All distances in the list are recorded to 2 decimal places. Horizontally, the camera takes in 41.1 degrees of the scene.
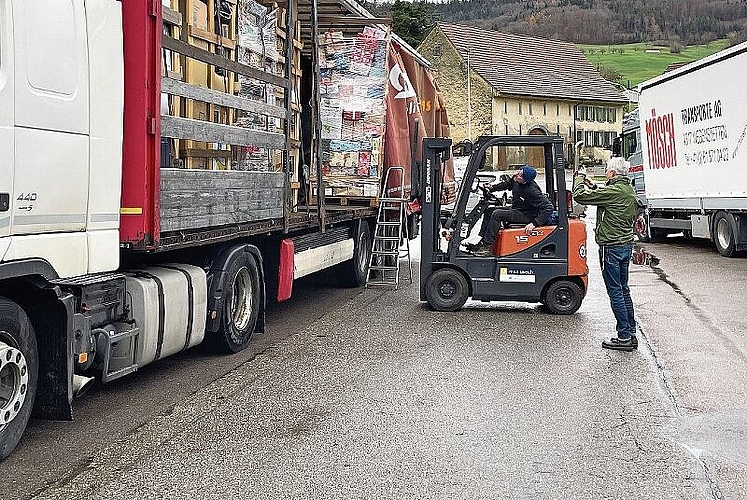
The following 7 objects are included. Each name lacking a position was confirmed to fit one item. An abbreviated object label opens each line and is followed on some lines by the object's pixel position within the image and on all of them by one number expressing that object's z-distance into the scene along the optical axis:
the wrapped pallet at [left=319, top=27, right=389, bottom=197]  13.12
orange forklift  12.09
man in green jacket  9.89
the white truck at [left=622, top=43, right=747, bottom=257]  19.69
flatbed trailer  5.76
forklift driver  12.15
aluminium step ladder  14.49
